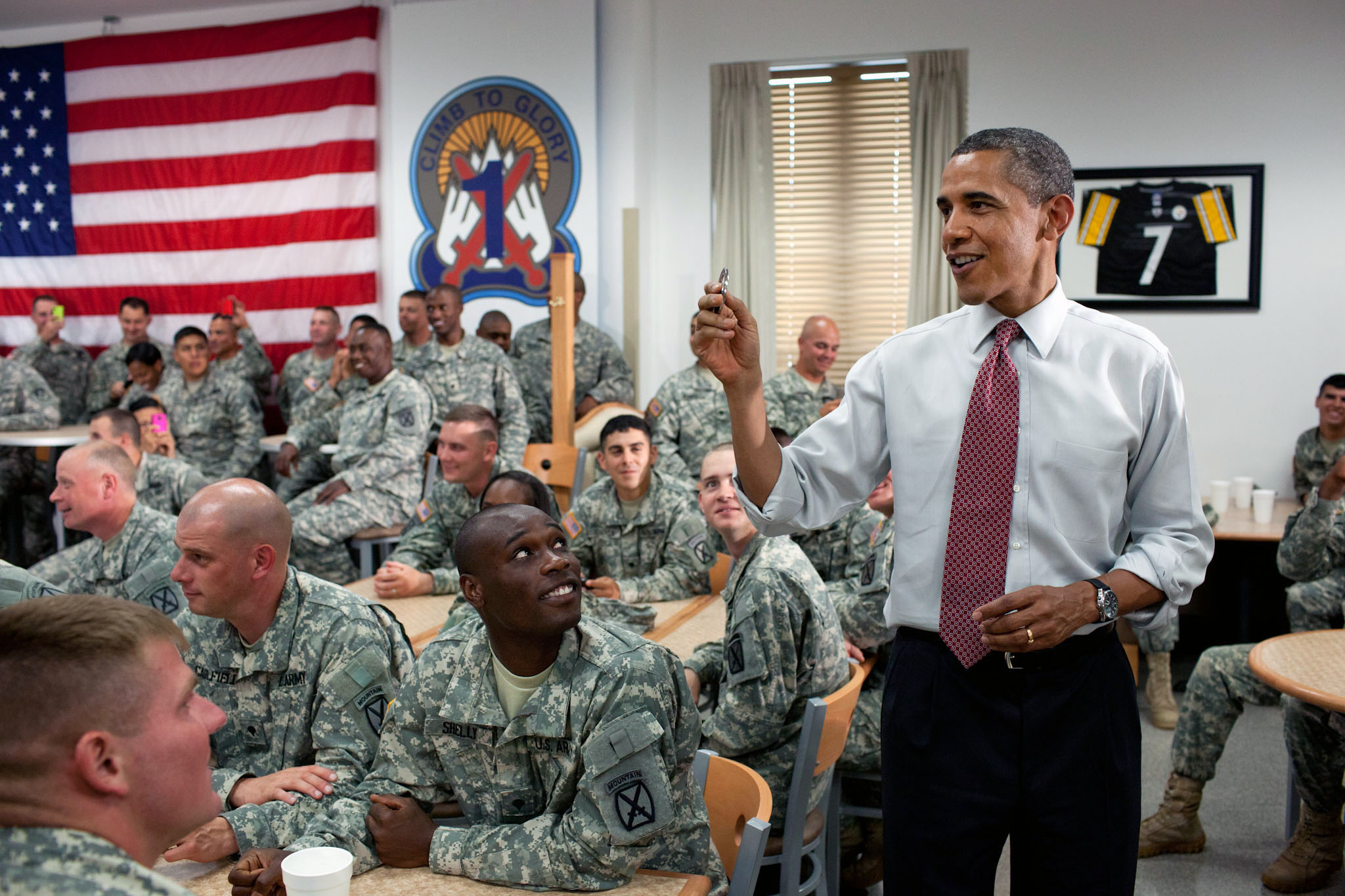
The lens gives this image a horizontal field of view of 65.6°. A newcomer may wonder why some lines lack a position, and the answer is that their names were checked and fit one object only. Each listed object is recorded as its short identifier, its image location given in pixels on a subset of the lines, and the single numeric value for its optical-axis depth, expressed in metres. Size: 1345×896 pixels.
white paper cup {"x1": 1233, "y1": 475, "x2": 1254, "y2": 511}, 5.44
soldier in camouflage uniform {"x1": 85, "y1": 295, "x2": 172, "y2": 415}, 7.50
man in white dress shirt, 1.40
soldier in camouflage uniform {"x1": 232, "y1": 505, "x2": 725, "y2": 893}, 1.52
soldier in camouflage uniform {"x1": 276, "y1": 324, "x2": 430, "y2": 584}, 4.75
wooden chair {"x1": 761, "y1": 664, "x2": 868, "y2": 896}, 2.04
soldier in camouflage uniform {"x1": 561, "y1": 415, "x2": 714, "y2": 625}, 3.66
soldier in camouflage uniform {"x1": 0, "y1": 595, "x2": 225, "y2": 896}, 0.83
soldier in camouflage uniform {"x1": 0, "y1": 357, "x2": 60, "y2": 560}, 6.61
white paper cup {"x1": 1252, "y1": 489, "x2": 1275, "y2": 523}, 5.11
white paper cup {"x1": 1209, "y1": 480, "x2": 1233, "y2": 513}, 5.26
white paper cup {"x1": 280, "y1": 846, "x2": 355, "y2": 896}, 1.26
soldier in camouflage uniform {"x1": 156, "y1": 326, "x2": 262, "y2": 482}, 6.39
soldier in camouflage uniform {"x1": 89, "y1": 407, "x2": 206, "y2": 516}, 4.40
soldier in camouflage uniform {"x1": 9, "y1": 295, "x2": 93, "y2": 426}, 7.61
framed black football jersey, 5.73
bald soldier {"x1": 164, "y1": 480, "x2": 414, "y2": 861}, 1.94
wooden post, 4.75
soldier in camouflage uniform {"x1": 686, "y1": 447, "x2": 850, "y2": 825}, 2.31
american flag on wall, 7.14
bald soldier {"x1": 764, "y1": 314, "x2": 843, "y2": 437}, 5.59
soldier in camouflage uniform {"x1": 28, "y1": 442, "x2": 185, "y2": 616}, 3.04
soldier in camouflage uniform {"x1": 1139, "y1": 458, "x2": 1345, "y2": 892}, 2.86
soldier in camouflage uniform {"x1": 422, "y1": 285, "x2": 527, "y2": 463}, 5.66
